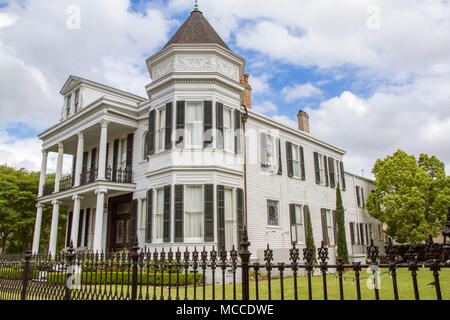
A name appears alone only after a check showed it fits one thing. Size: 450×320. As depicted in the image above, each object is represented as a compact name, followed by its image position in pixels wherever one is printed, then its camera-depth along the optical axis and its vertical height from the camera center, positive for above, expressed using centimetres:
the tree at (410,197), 2473 +374
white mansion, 1505 +443
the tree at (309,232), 1869 +109
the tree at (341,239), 2084 +77
